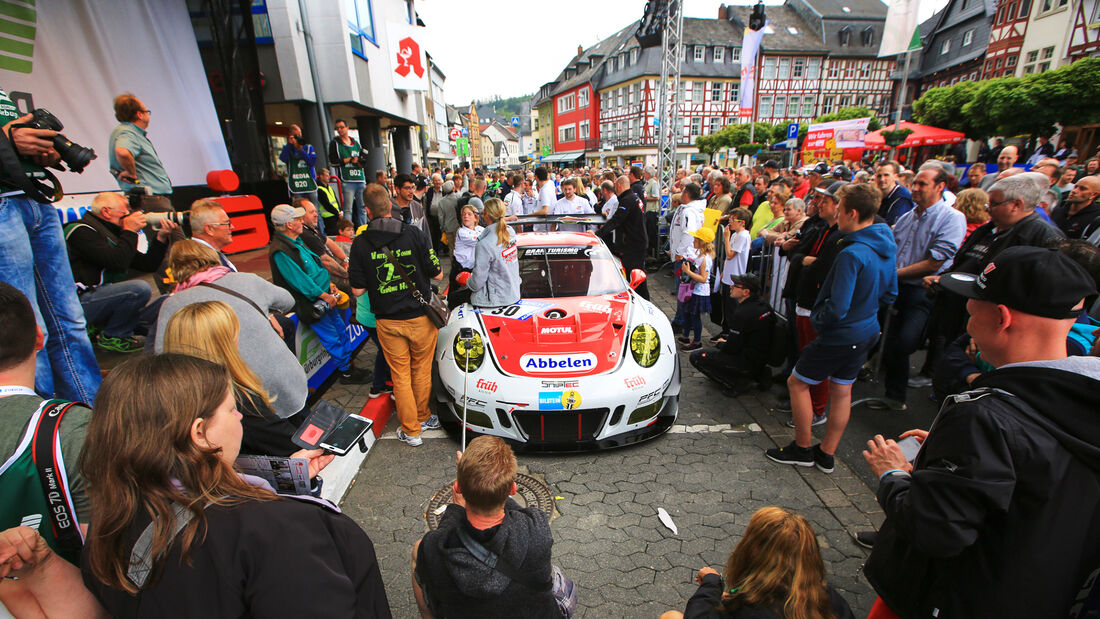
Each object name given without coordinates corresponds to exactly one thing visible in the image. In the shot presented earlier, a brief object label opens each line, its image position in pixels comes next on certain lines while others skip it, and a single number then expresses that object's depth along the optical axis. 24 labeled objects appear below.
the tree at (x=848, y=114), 30.27
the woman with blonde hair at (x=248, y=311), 2.21
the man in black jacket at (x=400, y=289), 3.55
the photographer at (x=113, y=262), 3.50
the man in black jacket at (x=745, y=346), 4.19
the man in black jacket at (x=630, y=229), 6.82
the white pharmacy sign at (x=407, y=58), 12.33
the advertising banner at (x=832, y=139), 19.56
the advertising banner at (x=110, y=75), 4.96
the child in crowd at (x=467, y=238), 5.91
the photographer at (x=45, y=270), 2.36
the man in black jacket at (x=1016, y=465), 1.17
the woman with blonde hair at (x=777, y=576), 1.43
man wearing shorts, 2.98
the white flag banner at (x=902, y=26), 13.20
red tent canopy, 18.92
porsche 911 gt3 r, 3.36
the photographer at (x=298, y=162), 8.07
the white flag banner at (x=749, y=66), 16.80
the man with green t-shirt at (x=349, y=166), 8.75
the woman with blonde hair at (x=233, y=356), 1.75
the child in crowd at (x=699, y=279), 5.35
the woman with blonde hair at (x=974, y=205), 4.45
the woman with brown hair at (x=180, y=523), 0.91
